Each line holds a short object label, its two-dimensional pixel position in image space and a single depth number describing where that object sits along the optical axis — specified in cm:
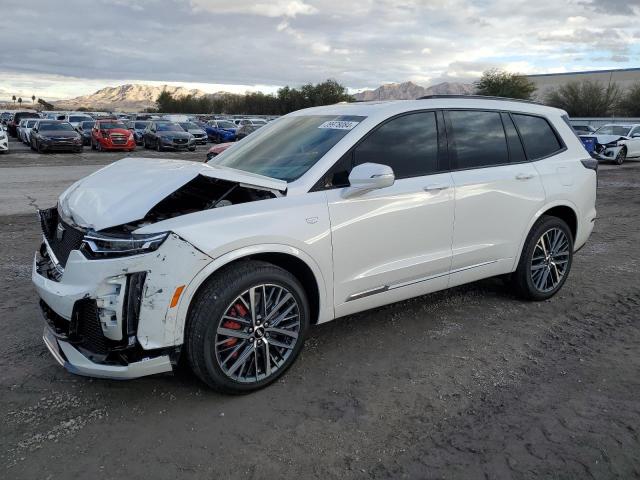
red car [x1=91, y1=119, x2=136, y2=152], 2658
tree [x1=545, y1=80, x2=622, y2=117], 6059
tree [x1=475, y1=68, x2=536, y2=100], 6550
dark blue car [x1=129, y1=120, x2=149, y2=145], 3162
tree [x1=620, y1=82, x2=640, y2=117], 5677
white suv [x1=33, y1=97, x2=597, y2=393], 299
